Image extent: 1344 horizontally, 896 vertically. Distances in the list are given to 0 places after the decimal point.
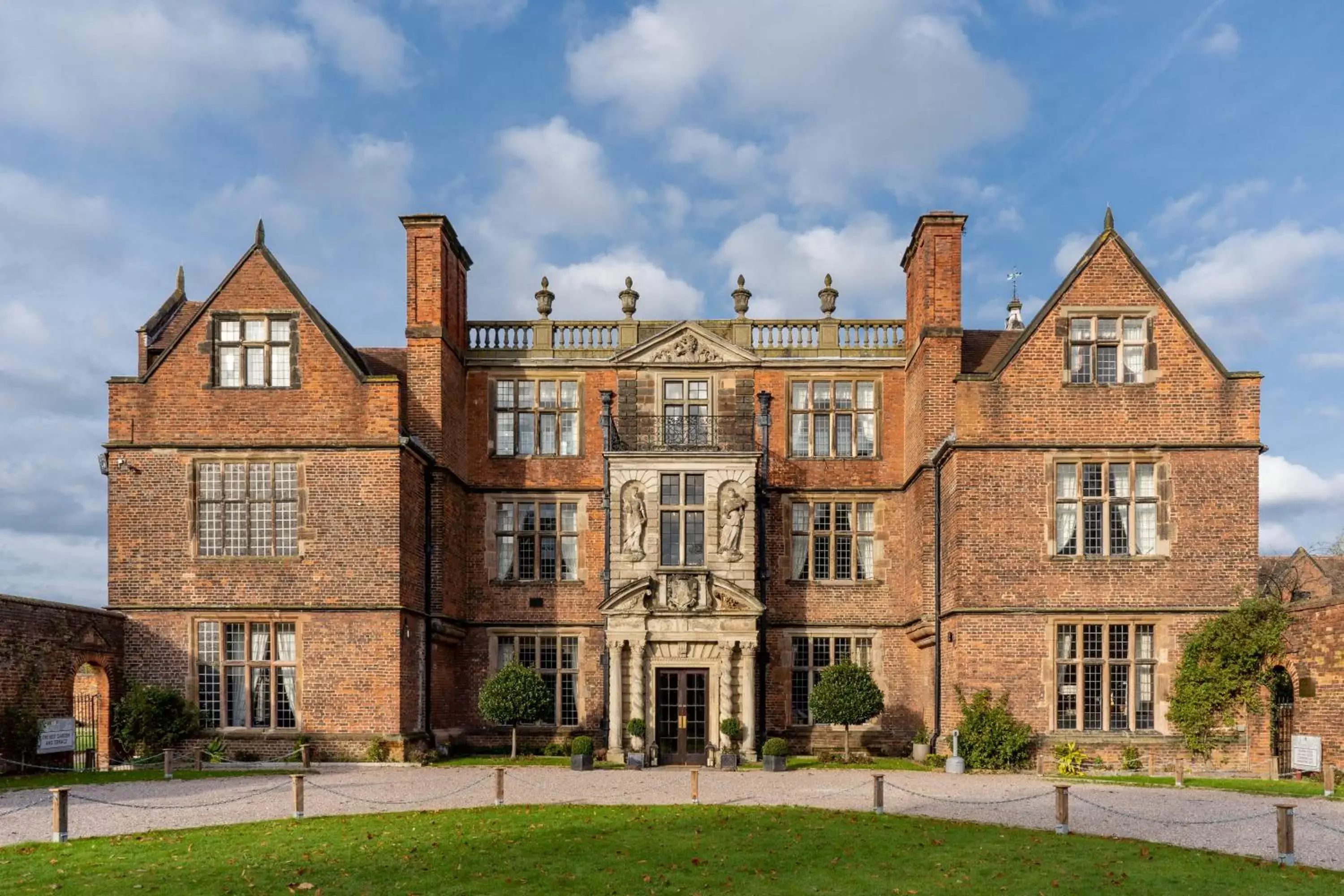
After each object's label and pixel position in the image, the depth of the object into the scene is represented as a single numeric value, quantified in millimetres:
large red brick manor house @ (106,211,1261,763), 22750
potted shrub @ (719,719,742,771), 23281
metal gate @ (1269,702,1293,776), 22156
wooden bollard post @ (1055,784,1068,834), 14617
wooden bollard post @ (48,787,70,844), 13617
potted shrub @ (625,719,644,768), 23516
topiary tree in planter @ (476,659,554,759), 23984
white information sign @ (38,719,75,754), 20609
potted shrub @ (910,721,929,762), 23656
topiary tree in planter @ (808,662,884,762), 23859
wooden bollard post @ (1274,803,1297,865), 12750
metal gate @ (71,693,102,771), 22078
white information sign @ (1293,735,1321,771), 20625
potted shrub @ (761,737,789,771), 22703
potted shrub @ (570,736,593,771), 22500
